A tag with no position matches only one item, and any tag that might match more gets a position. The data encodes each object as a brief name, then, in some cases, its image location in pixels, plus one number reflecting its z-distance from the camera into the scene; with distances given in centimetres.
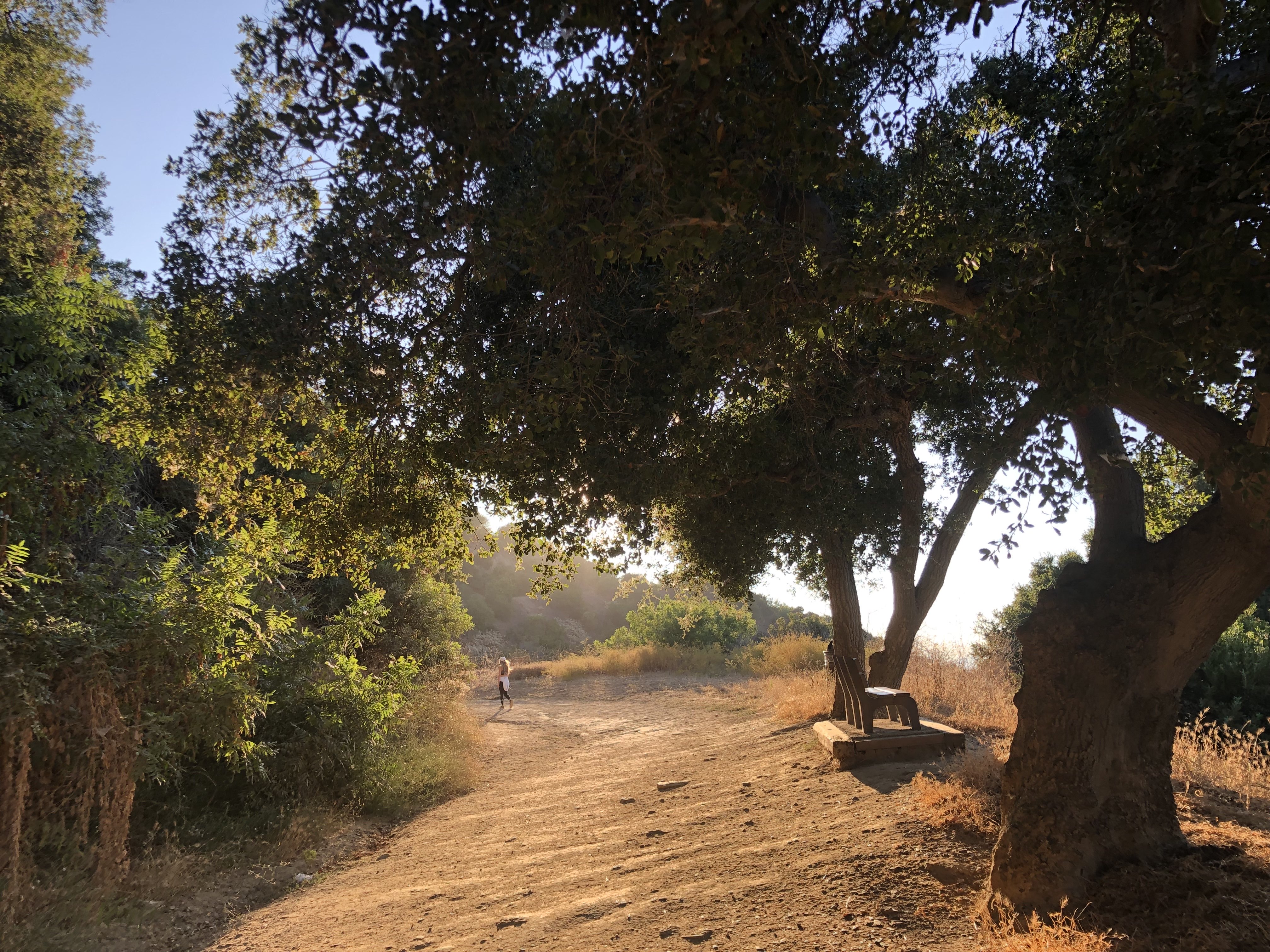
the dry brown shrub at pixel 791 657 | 2197
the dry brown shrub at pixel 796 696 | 1281
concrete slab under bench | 784
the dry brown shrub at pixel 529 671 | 3180
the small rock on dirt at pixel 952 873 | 482
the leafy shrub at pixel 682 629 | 3319
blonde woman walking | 2195
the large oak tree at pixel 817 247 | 353
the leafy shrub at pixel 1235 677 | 1398
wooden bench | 808
